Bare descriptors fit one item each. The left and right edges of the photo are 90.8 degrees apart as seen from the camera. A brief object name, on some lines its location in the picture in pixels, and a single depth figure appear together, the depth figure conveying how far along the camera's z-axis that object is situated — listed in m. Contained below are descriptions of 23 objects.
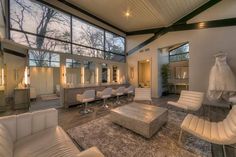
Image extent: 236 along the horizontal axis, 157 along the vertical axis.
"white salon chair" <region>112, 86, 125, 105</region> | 5.55
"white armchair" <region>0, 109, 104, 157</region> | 1.29
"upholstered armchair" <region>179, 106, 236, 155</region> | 1.71
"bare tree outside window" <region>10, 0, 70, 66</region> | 4.43
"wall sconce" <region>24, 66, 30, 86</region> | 5.01
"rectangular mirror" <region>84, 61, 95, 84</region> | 6.09
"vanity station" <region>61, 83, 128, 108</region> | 4.81
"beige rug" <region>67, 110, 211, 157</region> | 2.00
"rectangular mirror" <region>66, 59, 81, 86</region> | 5.36
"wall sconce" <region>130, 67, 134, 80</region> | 8.24
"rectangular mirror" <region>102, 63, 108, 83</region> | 6.95
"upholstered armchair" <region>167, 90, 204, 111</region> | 3.52
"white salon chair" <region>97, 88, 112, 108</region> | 4.86
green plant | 7.47
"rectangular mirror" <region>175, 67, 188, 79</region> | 7.99
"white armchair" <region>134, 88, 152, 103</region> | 4.64
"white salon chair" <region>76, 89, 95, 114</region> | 4.10
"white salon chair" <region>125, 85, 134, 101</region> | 6.06
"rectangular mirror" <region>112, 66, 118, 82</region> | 7.57
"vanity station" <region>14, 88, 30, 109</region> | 4.52
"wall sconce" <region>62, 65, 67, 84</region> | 5.11
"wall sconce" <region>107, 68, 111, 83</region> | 7.25
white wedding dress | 4.17
